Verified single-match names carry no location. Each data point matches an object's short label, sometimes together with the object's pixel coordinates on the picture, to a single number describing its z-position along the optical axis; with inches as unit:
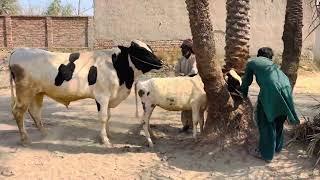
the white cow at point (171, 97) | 230.0
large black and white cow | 234.3
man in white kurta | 255.5
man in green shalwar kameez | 198.2
